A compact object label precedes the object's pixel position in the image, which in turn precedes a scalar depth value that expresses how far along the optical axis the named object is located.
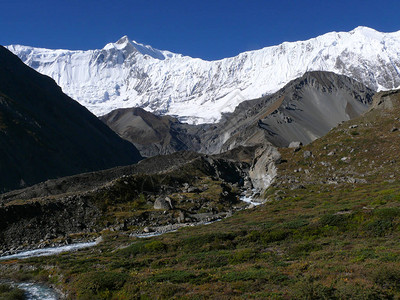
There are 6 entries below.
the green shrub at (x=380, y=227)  32.21
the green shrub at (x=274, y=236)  35.47
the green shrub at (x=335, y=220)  36.56
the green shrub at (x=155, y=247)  37.59
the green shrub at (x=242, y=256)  28.88
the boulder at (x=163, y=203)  72.62
